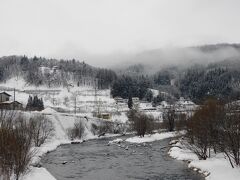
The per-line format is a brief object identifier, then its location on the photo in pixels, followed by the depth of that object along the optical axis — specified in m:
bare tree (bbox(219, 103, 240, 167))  33.81
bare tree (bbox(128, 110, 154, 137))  91.83
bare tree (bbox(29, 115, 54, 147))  68.62
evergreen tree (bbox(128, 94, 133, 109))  177.75
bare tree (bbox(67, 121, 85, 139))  94.76
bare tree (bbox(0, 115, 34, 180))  26.36
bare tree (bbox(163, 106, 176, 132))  105.12
